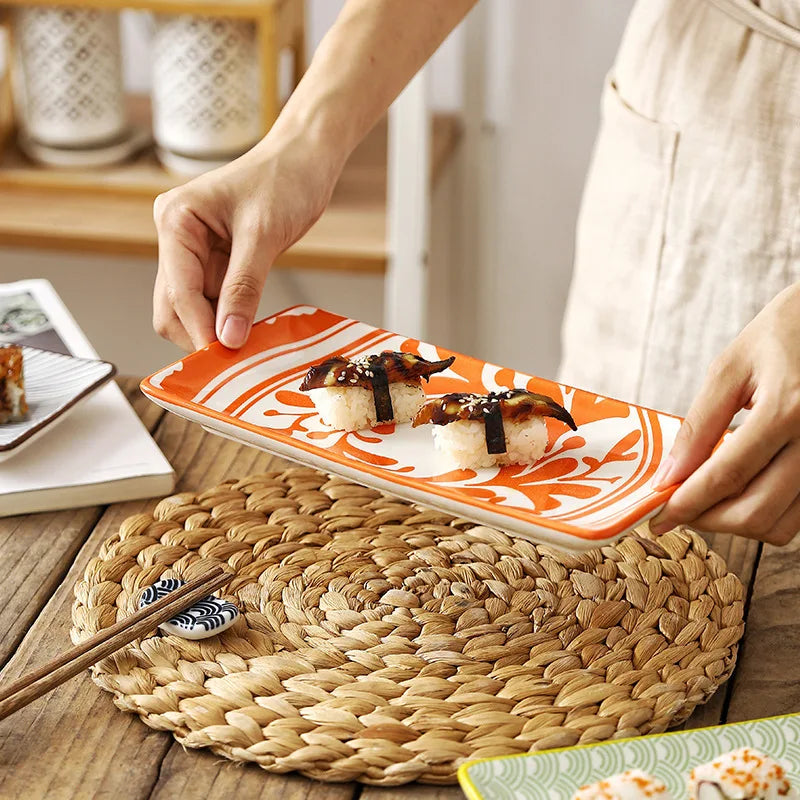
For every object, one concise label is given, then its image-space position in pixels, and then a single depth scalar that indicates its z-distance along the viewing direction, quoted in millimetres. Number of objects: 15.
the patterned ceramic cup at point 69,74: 2010
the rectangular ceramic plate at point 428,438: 1147
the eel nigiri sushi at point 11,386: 1326
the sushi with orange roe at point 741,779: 1024
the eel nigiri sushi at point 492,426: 1199
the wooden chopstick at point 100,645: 1109
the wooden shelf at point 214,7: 1912
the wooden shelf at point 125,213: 1997
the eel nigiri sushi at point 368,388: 1234
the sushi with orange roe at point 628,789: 1019
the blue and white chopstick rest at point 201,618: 1158
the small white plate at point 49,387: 1314
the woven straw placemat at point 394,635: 1102
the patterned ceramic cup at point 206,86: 1955
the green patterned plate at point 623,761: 1040
